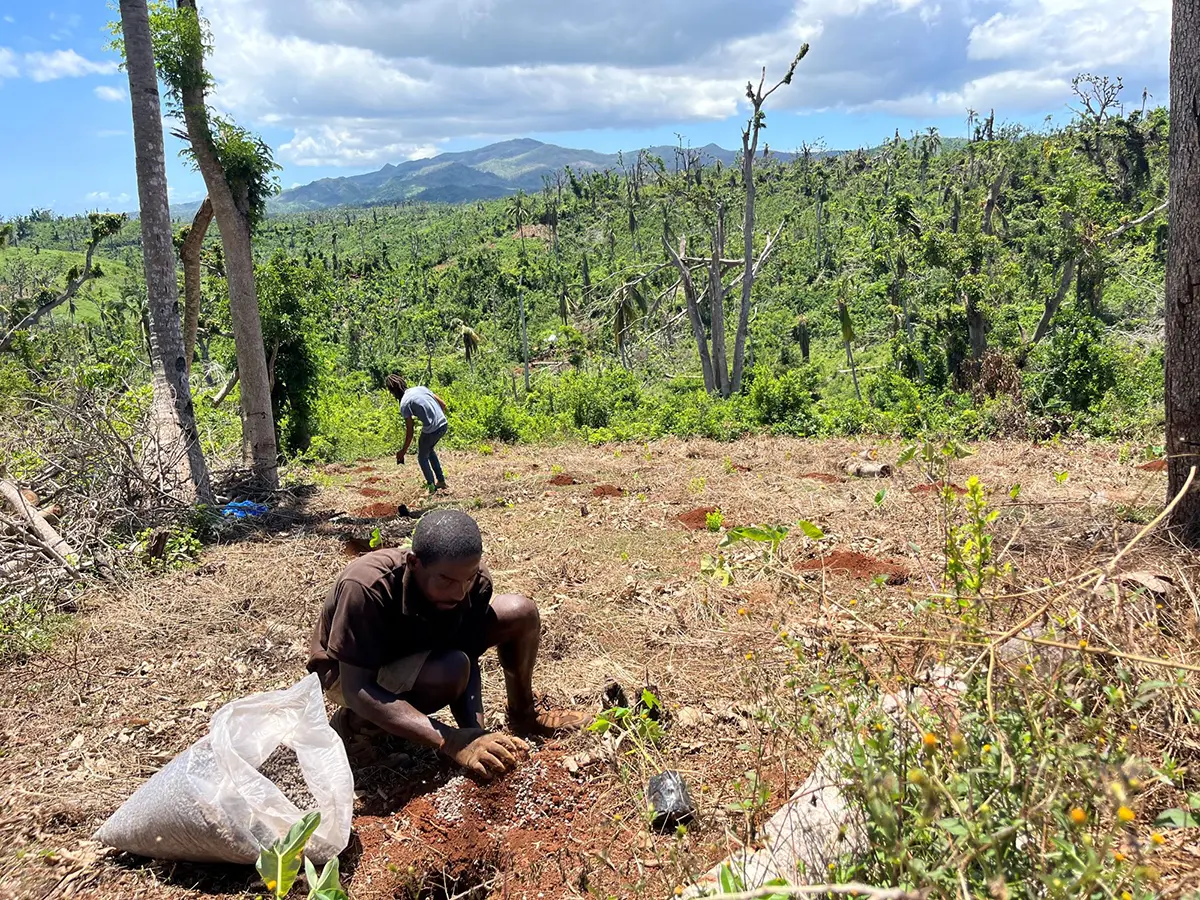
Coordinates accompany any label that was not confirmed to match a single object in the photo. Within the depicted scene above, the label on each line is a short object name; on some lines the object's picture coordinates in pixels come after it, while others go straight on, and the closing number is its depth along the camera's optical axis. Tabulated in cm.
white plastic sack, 205
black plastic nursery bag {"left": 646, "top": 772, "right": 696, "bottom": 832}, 221
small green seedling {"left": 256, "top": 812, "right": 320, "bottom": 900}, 151
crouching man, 230
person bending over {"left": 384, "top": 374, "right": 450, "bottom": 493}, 761
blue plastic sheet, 631
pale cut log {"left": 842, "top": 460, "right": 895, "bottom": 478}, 731
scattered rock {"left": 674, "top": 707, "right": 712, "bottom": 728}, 285
